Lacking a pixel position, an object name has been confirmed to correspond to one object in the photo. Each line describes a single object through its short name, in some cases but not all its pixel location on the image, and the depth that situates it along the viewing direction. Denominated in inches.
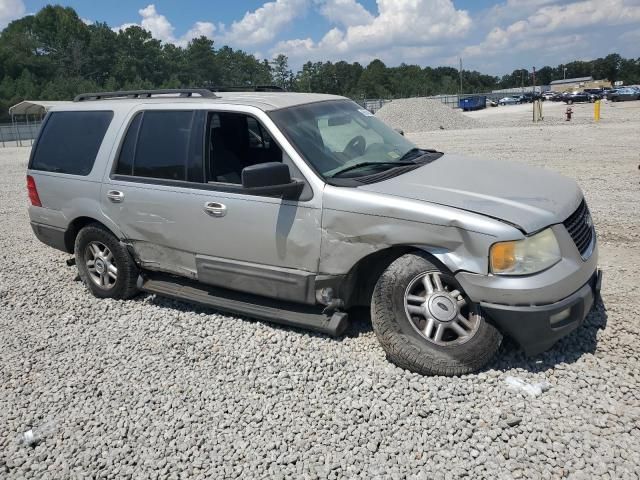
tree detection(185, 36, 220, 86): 4414.4
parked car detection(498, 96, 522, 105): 3083.2
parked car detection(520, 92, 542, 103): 3070.9
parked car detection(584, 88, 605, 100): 2531.3
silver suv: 138.7
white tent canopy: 1695.7
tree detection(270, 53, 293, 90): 4554.6
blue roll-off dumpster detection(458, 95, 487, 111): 2657.5
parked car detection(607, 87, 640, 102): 2194.9
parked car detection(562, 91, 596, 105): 2497.5
